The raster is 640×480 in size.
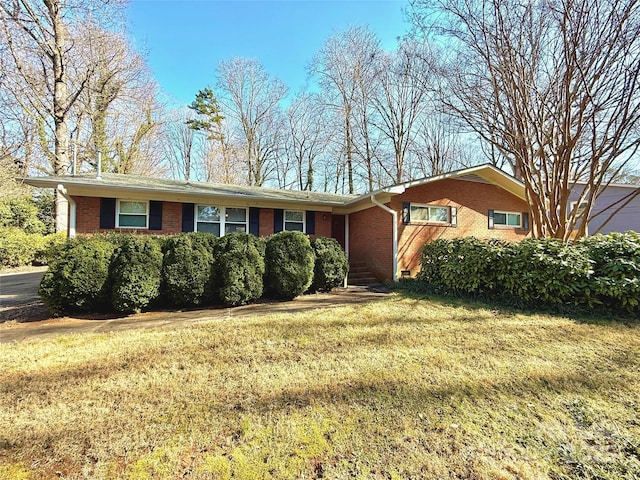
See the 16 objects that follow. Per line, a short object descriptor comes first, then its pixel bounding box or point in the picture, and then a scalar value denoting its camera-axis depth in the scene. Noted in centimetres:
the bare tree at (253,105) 2302
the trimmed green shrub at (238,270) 664
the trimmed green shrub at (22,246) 1316
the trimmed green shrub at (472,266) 737
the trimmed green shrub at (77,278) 560
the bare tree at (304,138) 2339
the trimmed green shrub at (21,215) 1407
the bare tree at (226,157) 2394
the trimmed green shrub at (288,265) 728
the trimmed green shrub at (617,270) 589
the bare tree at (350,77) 1900
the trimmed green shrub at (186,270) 634
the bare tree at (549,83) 700
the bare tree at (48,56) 1315
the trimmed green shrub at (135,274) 583
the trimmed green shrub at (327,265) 826
